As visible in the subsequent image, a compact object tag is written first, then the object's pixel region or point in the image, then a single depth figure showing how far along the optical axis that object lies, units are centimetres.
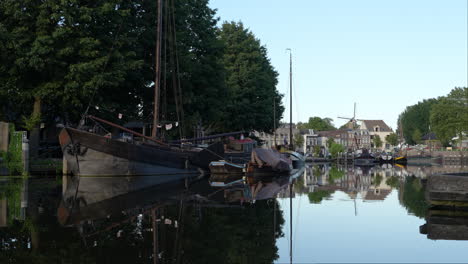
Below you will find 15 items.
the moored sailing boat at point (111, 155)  2666
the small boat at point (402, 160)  8931
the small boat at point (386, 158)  9245
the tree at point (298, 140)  13724
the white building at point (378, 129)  16409
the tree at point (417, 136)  12860
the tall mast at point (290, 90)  6242
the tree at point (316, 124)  17500
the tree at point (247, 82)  5950
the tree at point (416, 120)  13125
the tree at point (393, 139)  15025
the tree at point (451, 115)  8444
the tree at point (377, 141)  15462
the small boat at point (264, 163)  3509
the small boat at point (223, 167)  3419
